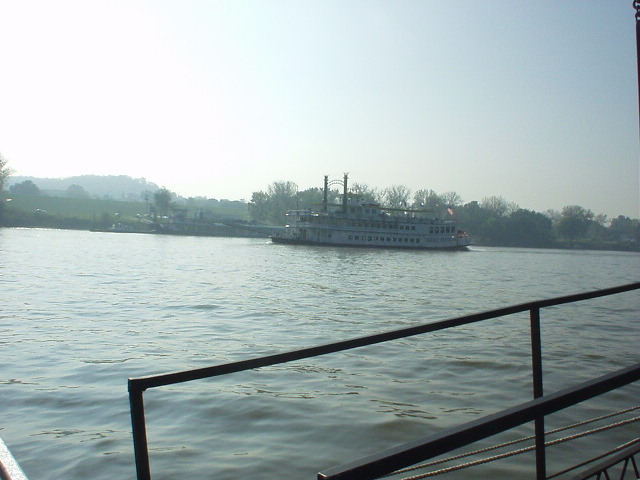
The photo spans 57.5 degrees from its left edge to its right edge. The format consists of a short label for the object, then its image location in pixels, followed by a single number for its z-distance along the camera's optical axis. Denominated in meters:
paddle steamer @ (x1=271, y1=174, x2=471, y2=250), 72.50
